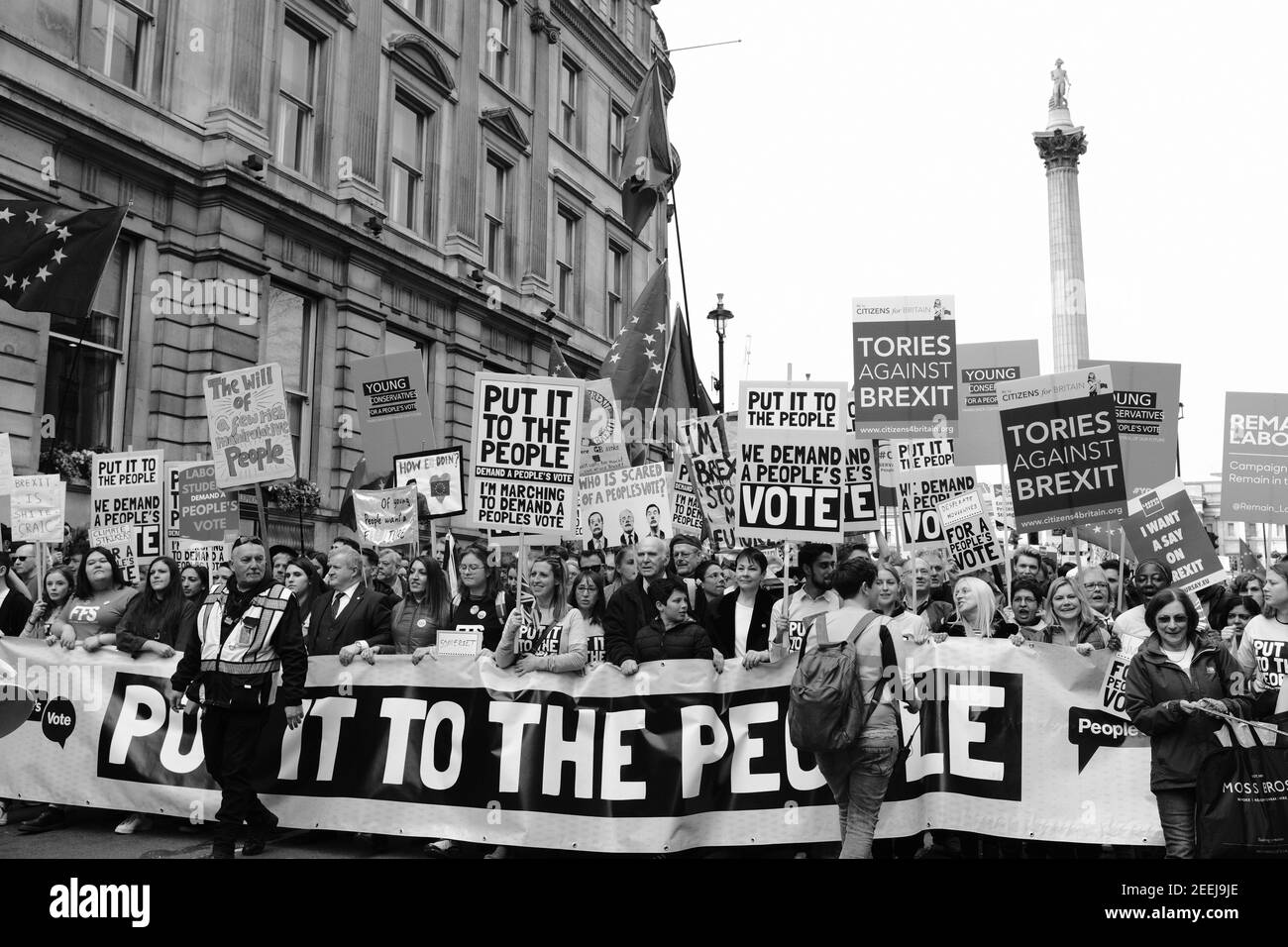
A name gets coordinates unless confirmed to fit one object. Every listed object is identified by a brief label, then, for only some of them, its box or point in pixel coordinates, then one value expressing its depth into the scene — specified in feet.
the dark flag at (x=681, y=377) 56.39
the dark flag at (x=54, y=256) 35.63
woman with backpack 18.57
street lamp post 84.99
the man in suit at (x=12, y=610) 29.32
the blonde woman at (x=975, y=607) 24.72
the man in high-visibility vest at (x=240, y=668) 21.93
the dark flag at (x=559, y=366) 61.52
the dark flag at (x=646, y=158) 62.95
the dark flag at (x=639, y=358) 57.72
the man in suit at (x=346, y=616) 26.11
